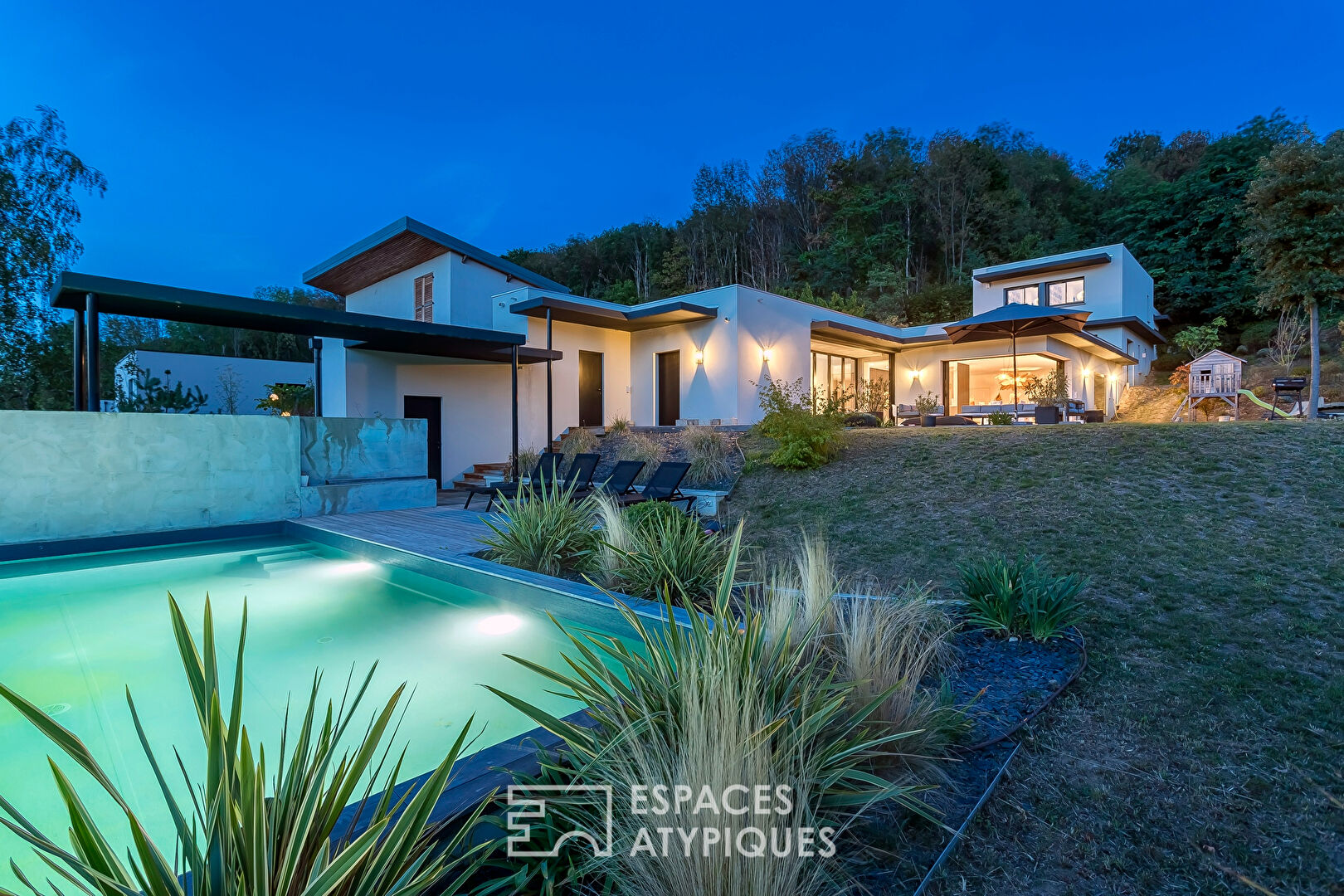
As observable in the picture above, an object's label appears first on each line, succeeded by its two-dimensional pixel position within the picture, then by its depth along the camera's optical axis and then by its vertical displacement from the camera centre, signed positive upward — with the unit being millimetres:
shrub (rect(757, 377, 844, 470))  9094 +178
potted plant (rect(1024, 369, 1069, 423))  15062 +1425
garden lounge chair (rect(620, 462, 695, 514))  8070 -489
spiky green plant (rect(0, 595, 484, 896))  1159 -787
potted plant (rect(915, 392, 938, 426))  16075 +1072
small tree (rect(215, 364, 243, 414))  18752 +2024
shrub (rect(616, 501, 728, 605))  4621 -858
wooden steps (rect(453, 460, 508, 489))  13500 -526
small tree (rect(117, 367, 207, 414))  12484 +1122
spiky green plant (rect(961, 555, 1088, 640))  3500 -907
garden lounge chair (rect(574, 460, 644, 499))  8633 -422
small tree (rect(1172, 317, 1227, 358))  22969 +3936
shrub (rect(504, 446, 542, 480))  12281 -205
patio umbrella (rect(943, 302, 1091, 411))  11758 +2424
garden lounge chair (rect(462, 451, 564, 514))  9105 -409
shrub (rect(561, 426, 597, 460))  13099 +152
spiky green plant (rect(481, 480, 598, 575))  5562 -808
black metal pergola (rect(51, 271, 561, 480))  7750 +2004
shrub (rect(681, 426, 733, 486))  9781 -110
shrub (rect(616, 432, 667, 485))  10711 -37
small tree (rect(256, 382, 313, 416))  15297 +1371
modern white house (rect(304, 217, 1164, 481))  12961 +2370
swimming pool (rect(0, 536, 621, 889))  3104 -1426
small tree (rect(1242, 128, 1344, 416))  11695 +4255
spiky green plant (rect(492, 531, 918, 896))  1557 -917
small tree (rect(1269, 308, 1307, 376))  18203 +3186
